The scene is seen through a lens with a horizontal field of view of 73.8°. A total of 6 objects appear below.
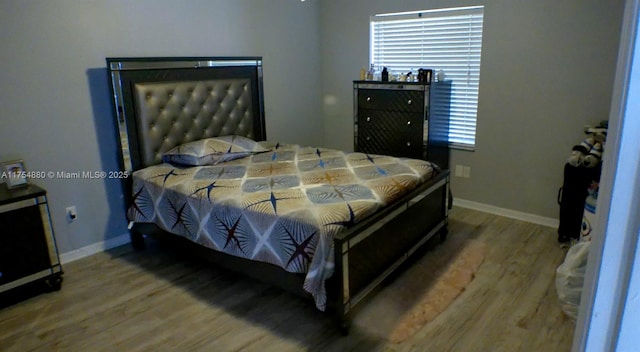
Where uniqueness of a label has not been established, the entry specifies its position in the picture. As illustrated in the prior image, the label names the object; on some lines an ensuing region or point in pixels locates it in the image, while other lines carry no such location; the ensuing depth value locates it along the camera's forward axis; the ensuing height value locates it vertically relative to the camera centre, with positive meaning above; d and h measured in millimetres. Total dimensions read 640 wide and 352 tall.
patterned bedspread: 2314 -724
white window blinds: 3967 +279
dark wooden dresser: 3961 -391
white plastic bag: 2451 -1179
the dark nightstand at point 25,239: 2605 -945
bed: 2344 -707
